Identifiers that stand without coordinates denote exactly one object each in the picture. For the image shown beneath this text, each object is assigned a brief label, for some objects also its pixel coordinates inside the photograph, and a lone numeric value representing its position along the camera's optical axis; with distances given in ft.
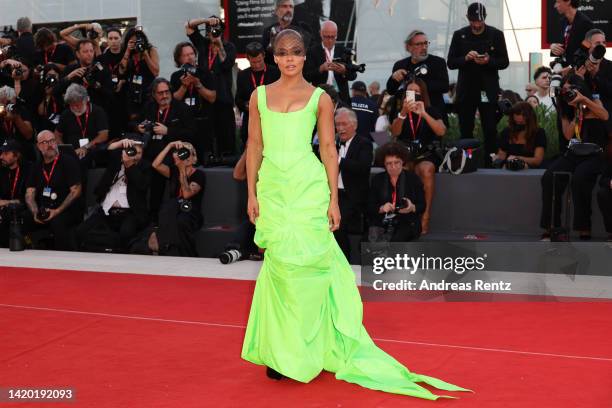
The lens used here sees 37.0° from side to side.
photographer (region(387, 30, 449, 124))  25.29
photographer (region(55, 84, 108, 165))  29.09
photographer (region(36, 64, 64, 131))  30.58
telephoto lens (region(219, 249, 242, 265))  23.22
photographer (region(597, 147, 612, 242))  21.54
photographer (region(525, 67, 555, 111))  29.96
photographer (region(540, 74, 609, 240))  21.91
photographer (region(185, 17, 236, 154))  28.60
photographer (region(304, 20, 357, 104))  26.11
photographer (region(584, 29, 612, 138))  22.04
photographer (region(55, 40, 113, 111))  29.77
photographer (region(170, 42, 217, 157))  27.96
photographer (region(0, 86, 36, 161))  30.12
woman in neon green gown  12.59
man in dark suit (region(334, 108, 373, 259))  23.20
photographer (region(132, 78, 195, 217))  26.84
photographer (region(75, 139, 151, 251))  26.45
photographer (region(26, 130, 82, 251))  27.07
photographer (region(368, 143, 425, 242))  22.29
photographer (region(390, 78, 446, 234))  23.85
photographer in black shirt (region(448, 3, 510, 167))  25.41
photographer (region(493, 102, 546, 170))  24.36
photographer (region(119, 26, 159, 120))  29.57
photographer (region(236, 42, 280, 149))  26.50
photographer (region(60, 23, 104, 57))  31.86
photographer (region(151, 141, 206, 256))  25.63
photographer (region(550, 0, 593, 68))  24.02
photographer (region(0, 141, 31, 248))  27.84
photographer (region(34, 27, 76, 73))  32.01
